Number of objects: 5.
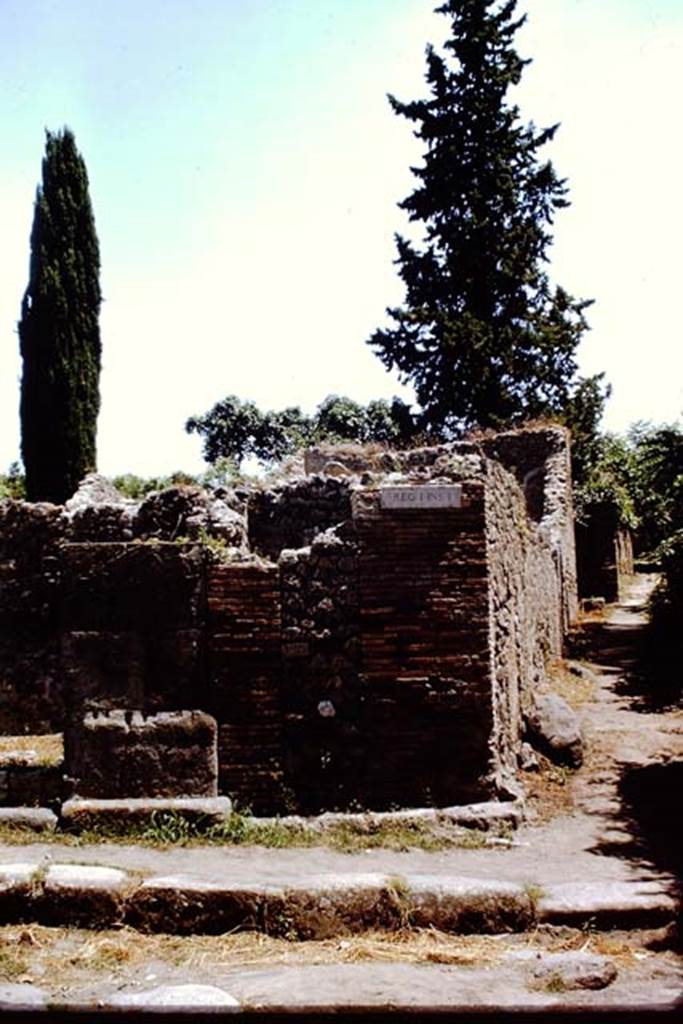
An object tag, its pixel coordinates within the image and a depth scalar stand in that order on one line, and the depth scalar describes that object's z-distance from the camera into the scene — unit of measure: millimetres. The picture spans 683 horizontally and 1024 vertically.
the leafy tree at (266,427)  40062
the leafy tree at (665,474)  9172
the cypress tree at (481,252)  24859
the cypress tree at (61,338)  24000
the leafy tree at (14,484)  23456
